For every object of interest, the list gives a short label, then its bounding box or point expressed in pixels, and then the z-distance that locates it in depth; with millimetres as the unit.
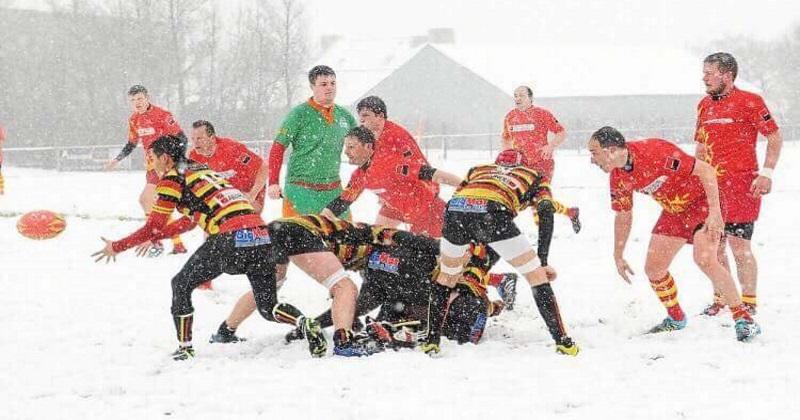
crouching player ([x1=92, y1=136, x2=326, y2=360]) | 11445
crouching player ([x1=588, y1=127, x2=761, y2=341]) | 11422
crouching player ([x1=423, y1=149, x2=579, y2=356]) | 11305
